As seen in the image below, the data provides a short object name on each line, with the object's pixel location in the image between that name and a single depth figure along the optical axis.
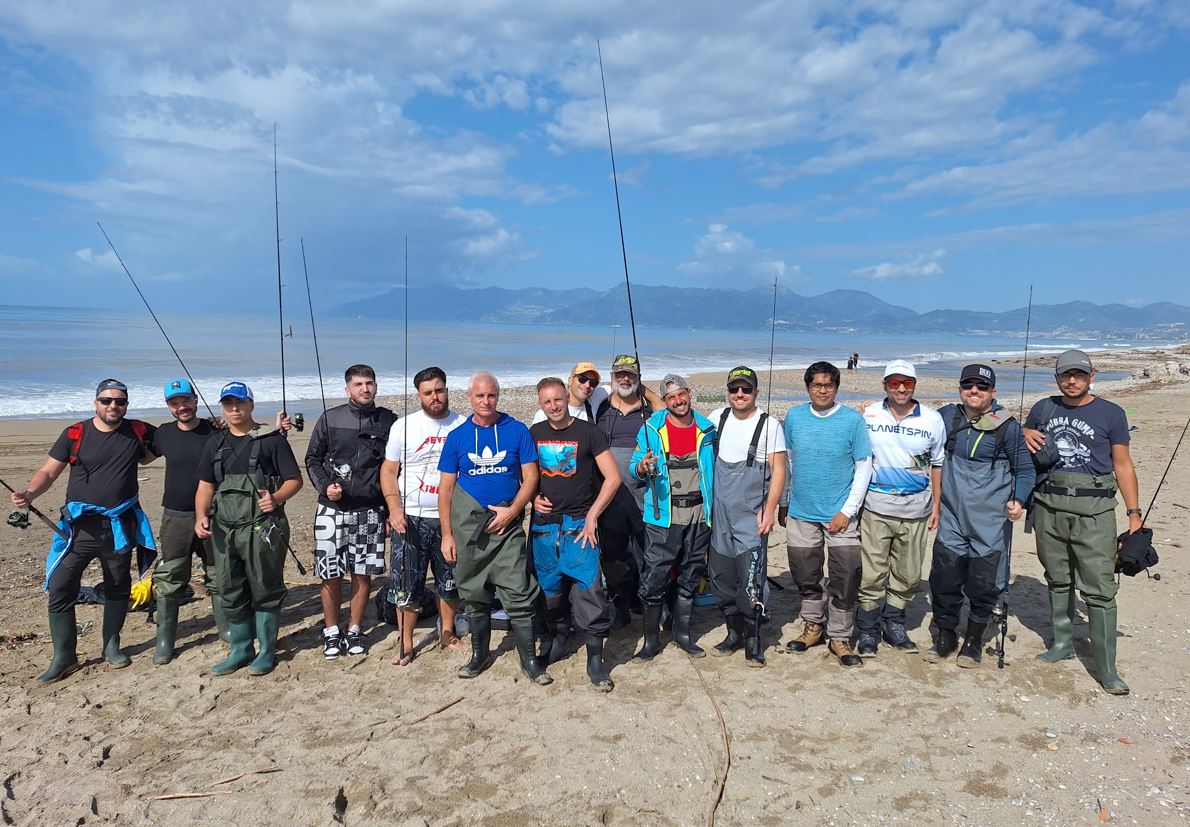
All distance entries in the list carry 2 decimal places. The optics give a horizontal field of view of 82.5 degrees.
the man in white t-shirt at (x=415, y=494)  4.54
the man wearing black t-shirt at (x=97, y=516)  4.44
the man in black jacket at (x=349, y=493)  4.68
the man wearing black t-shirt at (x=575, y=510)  4.28
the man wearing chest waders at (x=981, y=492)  4.32
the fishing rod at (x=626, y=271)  5.98
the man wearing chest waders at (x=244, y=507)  4.33
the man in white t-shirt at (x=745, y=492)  4.39
